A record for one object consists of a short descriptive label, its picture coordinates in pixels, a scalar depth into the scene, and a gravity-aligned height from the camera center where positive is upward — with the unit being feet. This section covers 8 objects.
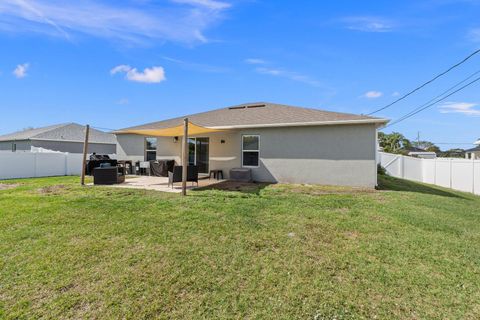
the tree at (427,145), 181.13 +14.07
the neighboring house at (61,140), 85.05 +6.80
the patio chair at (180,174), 31.42 -1.78
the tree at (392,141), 137.07 +12.47
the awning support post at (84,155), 34.63 +0.52
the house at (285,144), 35.22 +2.79
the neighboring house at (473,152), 101.11 +4.95
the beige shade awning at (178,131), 35.40 +4.55
